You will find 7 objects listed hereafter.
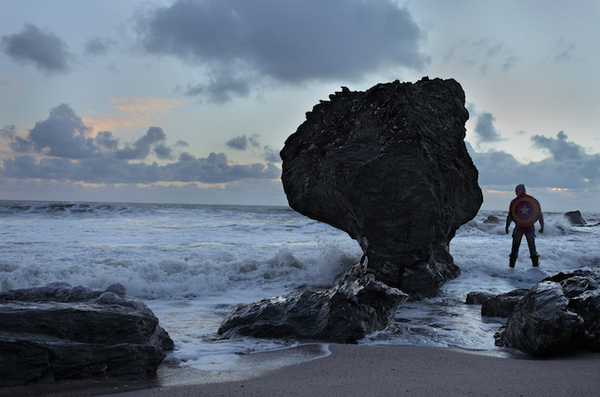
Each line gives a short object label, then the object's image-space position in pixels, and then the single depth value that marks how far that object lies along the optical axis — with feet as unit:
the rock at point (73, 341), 7.82
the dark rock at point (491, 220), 79.83
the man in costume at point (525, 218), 26.94
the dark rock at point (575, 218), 79.25
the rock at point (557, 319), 9.09
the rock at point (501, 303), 14.83
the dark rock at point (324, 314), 11.91
